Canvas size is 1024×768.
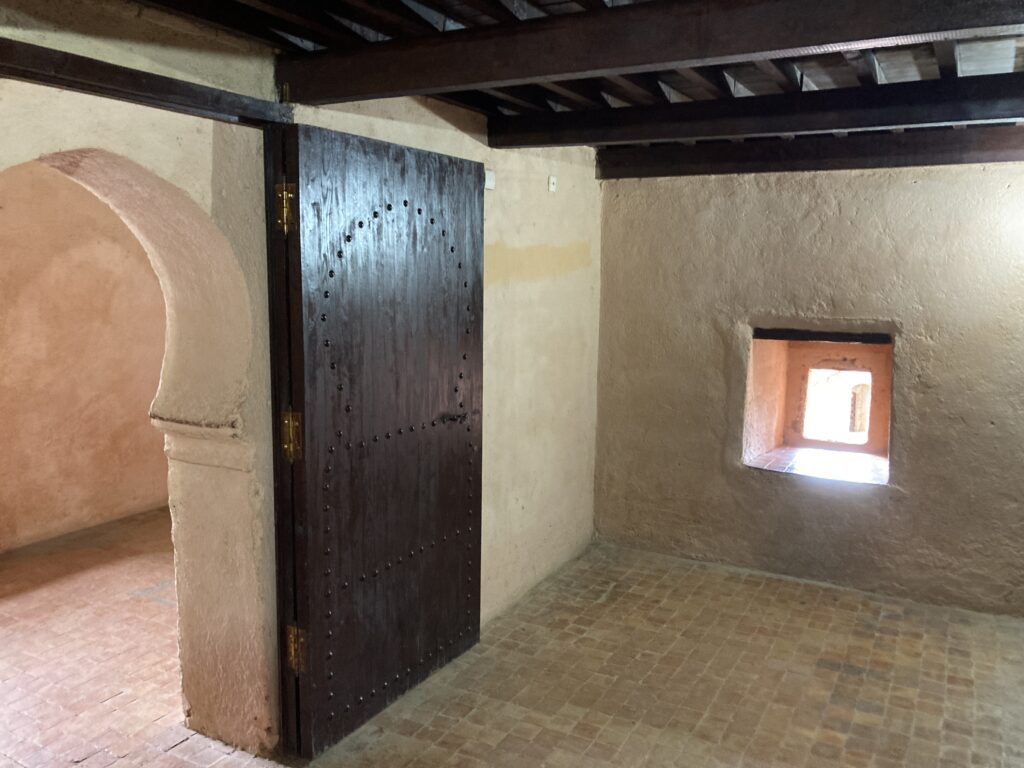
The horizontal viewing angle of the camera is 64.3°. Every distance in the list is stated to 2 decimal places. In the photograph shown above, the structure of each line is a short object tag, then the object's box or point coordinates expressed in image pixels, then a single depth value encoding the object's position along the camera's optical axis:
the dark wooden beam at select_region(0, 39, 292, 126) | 2.67
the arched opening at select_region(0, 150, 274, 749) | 3.66
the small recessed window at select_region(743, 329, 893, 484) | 6.61
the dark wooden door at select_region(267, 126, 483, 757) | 3.77
